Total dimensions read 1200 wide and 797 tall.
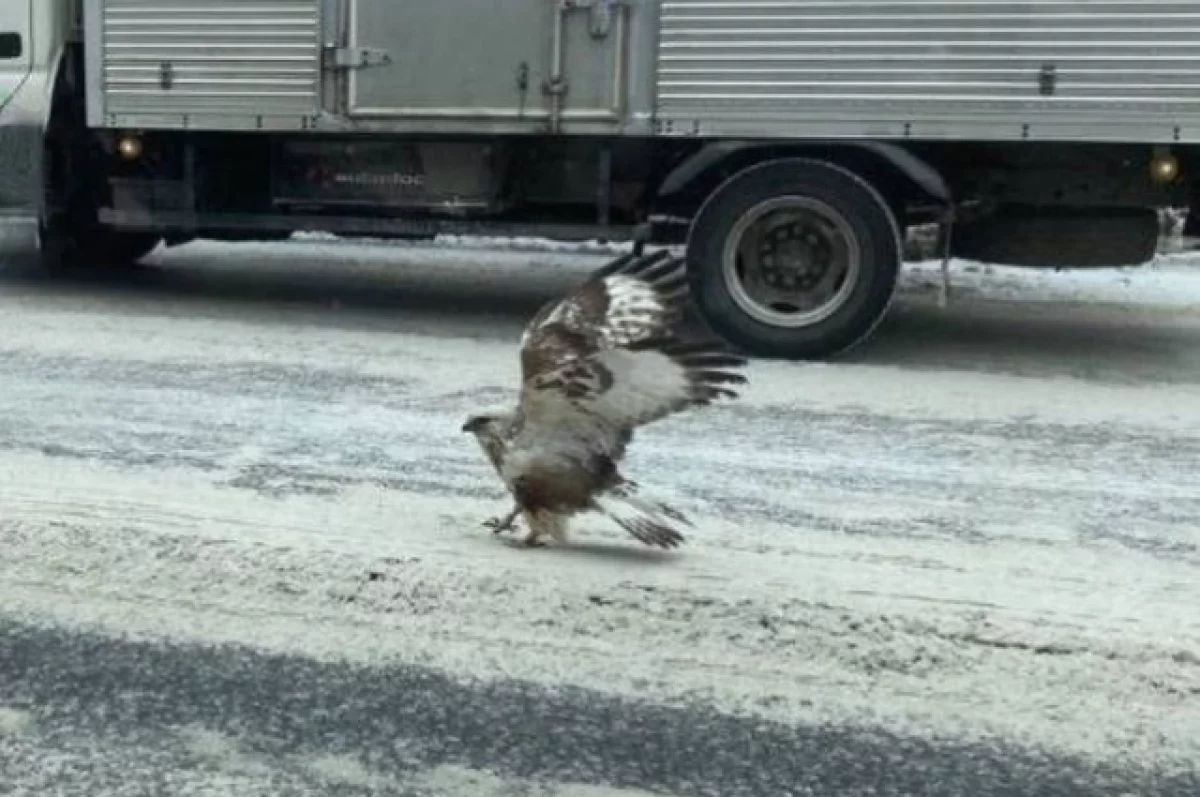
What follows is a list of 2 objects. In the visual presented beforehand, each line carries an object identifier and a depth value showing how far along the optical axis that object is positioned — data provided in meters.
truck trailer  7.39
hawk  4.37
